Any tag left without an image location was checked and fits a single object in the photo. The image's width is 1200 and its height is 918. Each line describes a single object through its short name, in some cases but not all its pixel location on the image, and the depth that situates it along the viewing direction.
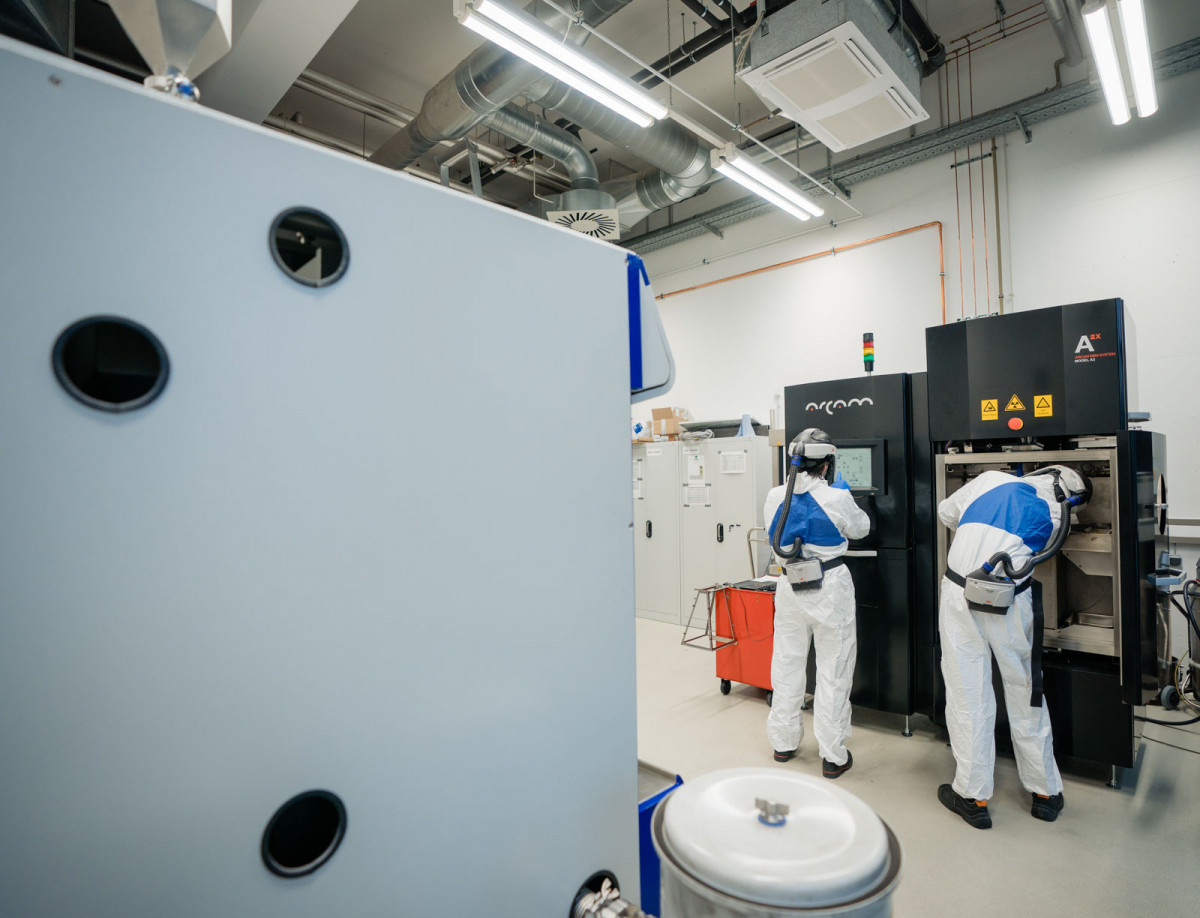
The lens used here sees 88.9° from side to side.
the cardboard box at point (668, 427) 6.04
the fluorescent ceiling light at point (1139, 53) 2.43
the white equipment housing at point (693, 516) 5.42
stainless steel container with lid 0.52
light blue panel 0.48
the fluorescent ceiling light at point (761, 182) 3.79
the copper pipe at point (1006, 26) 4.21
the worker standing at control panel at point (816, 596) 2.99
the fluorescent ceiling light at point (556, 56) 2.54
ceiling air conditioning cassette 2.94
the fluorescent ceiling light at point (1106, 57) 2.41
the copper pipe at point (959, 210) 4.68
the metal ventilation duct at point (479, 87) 3.44
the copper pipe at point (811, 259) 4.81
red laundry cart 3.78
